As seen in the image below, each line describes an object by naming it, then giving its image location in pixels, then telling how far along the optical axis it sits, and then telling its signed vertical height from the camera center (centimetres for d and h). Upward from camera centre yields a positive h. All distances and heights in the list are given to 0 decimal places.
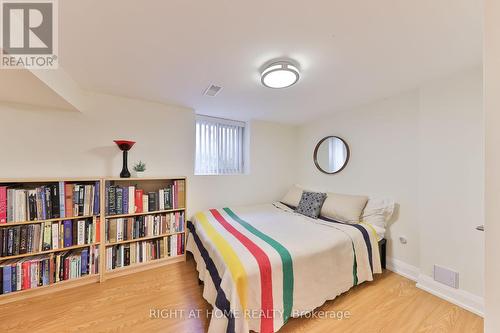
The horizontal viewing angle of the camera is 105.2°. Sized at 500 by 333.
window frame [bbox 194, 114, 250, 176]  304 +38
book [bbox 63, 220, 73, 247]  187 -66
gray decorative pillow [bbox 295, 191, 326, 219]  261 -53
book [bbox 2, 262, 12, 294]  164 -96
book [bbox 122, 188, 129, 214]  214 -39
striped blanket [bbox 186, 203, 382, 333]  127 -80
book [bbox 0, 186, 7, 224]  164 -33
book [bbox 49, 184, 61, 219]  182 -33
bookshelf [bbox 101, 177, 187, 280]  208 -69
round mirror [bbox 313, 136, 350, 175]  279 +18
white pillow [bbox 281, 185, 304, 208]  312 -51
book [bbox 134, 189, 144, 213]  222 -40
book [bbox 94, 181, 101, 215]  199 -34
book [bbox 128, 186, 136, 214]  217 -38
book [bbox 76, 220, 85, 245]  192 -67
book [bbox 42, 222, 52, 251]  179 -66
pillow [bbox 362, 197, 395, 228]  222 -54
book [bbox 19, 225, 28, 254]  171 -66
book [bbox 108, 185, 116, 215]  207 -37
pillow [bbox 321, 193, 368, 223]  230 -52
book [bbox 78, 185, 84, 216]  193 -35
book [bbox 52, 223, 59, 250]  182 -66
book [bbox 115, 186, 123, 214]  211 -38
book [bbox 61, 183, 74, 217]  187 -32
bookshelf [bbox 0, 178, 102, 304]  168 -65
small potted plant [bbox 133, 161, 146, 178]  229 -3
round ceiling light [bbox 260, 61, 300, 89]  154 +77
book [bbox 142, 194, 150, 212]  225 -43
